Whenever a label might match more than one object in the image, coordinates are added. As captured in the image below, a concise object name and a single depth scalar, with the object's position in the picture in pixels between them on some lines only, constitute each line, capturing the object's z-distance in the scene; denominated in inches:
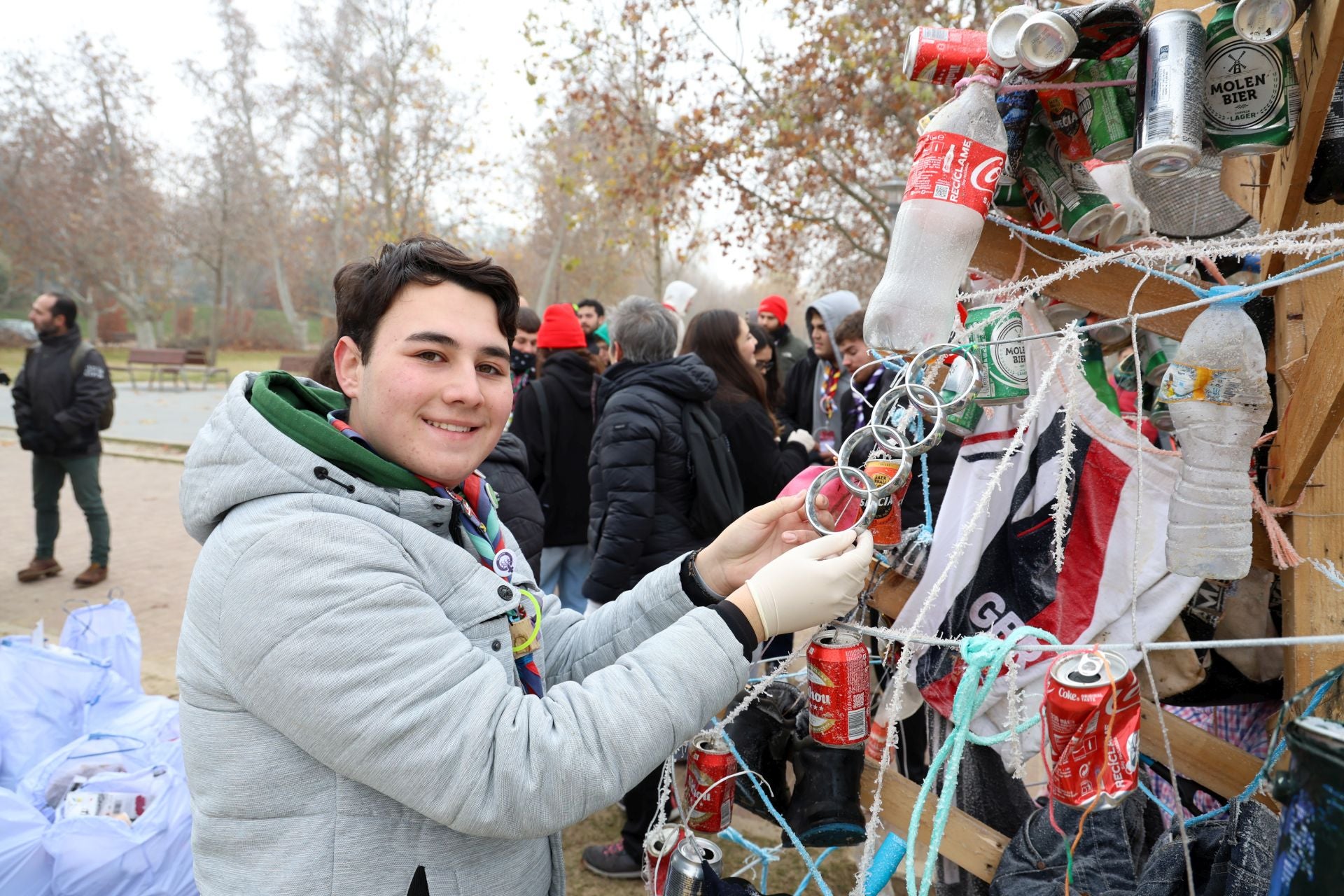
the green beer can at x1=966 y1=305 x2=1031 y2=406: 59.8
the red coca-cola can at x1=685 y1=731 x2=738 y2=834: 61.9
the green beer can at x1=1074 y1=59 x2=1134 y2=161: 51.8
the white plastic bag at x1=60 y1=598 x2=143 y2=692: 141.9
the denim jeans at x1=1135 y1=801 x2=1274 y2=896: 46.7
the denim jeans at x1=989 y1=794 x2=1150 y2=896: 52.5
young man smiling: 43.8
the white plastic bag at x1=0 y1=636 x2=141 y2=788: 117.8
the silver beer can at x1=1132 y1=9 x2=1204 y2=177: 46.3
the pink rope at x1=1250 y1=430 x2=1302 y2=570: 56.3
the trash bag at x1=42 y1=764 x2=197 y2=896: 95.8
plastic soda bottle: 50.0
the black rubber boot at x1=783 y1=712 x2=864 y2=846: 60.2
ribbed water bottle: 50.7
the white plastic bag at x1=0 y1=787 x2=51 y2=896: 93.4
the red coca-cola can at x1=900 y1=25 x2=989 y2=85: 52.7
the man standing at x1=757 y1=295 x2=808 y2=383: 255.9
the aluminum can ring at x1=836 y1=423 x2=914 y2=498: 53.3
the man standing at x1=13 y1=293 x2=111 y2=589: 223.9
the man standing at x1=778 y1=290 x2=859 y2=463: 185.8
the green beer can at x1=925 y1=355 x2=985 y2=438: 58.4
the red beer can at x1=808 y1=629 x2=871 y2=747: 55.1
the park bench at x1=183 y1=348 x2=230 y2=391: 853.2
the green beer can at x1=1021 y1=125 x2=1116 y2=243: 56.2
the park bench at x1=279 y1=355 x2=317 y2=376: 765.3
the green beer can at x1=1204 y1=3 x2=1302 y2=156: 48.5
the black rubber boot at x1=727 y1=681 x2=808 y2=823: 65.3
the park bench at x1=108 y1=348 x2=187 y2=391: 820.6
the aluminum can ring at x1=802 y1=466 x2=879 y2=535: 53.9
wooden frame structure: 49.8
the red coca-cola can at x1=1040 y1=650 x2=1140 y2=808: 43.4
